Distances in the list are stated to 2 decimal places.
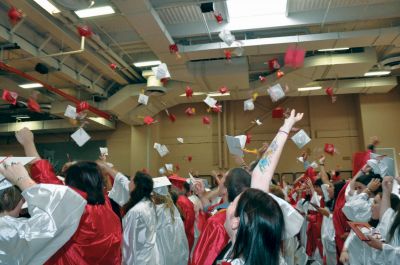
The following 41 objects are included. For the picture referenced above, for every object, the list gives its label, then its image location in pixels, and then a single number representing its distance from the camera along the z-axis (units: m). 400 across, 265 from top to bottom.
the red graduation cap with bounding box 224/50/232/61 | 6.36
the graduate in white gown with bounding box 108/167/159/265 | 2.88
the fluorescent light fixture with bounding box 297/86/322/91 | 9.82
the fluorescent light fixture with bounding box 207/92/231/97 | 10.03
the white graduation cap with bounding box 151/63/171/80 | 5.53
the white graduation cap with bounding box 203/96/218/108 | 6.35
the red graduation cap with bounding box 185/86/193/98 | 7.60
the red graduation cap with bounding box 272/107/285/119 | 8.94
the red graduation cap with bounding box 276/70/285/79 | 7.99
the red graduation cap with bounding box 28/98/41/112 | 6.90
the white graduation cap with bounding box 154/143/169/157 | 7.07
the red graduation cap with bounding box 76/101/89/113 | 7.17
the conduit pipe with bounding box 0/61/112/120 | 5.92
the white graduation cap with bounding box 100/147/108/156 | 3.81
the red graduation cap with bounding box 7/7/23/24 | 4.61
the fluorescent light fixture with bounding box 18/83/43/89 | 7.65
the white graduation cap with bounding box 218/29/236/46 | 5.74
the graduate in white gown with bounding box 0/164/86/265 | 1.36
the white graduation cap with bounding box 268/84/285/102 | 5.20
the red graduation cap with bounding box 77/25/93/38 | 5.29
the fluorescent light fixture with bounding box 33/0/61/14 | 4.80
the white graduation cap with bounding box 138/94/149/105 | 5.95
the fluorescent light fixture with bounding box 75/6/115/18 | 5.09
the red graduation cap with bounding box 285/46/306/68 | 6.67
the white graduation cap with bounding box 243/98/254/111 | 7.15
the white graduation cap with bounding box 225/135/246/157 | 2.73
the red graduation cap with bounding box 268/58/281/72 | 7.18
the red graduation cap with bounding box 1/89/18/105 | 5.68
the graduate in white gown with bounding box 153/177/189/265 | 3.39
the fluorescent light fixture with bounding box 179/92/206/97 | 9.53
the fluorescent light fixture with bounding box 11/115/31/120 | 10.80
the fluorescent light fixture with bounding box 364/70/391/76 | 9.06
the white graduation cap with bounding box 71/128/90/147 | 3.43
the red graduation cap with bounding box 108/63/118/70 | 7.20
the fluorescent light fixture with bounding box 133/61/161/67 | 7.61
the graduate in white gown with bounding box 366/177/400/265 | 2.12
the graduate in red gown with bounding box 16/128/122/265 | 1.83
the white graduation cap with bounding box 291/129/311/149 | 4.02
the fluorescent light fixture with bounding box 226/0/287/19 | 5.67
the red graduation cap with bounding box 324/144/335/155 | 9.66
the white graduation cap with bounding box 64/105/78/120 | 5.75
